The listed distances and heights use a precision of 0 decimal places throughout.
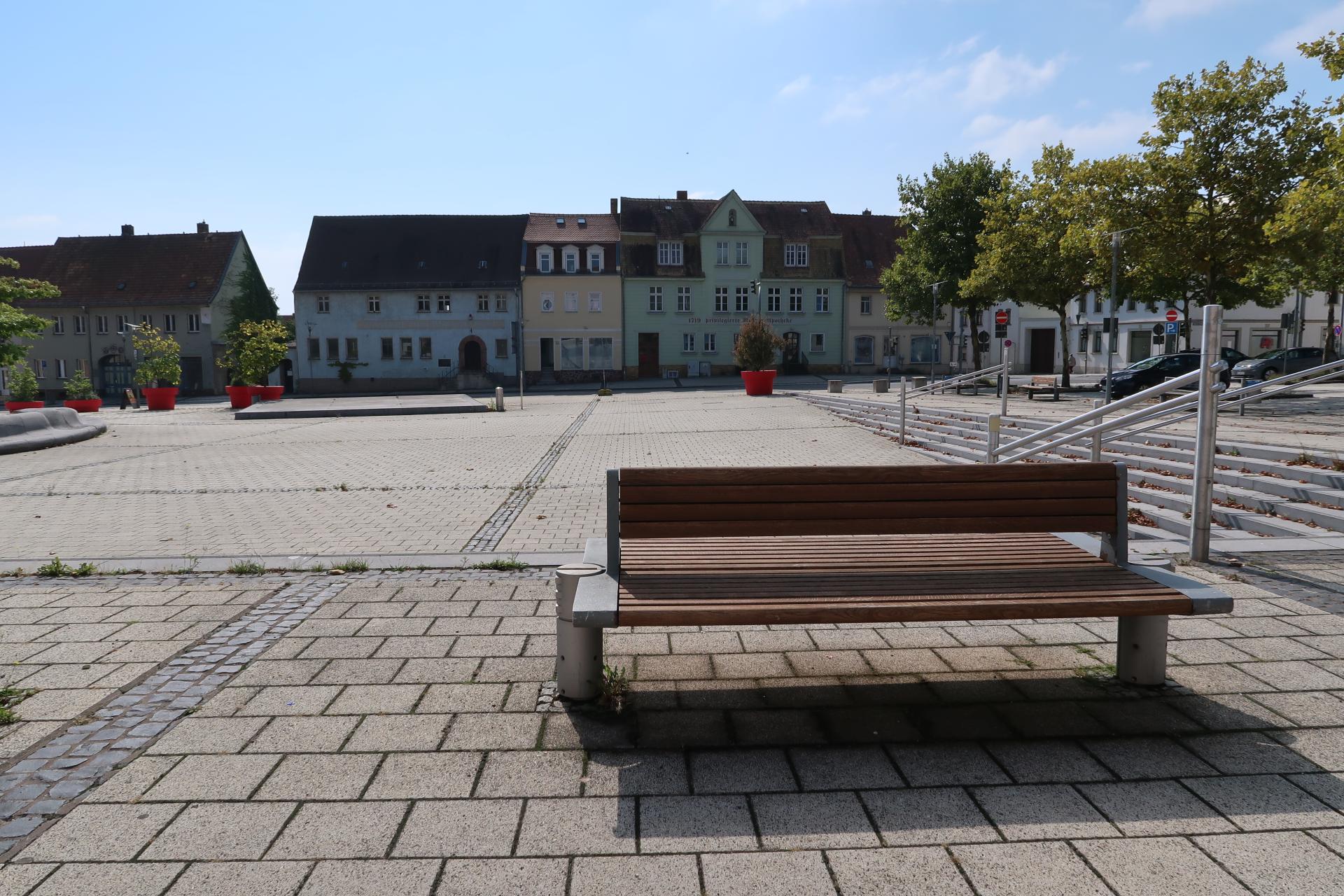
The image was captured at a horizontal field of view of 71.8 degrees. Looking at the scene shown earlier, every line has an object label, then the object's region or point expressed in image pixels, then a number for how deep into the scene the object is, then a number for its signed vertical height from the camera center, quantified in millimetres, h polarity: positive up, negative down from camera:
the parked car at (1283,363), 36781 -678
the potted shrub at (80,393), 34094 -1342
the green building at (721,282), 56625 +4217
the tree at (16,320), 22984 +930
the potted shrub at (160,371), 37969 -615
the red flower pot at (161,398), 37812 -1710
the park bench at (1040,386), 32344 -1400
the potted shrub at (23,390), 31625 -1121
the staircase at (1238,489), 7539 -1354
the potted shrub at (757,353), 35438 -118
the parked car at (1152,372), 31688 -868
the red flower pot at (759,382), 35438 -1208
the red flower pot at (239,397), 37812 -1702
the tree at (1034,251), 34438 +3741
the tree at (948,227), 43969 +5892
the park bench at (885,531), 3824 -793
